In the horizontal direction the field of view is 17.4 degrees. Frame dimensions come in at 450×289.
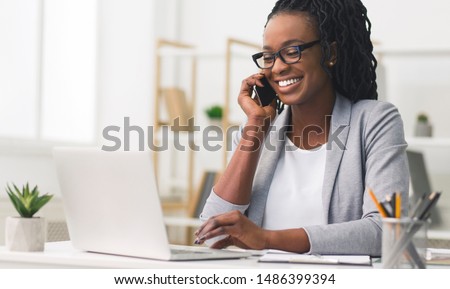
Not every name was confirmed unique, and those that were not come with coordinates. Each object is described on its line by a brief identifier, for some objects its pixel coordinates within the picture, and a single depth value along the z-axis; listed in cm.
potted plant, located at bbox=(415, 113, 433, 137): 569
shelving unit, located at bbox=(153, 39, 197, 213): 637
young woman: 323
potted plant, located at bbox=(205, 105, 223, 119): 637
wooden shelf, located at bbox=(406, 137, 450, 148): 550
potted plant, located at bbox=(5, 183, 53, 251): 296
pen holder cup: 268
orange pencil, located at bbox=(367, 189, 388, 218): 270
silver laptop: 280
